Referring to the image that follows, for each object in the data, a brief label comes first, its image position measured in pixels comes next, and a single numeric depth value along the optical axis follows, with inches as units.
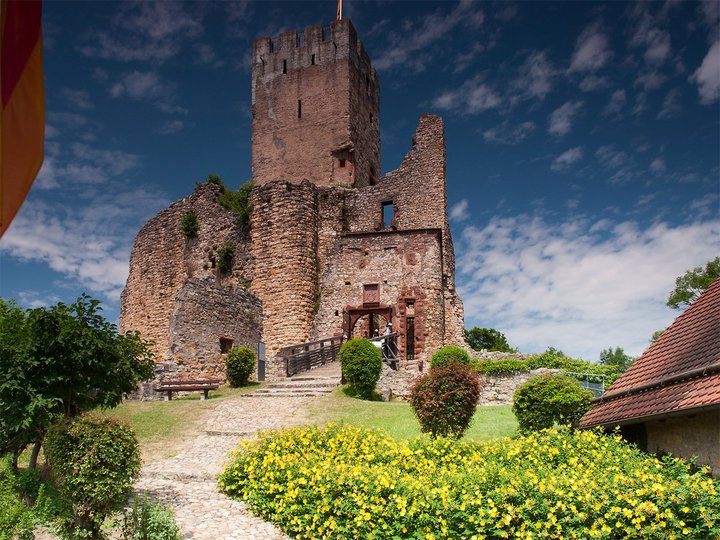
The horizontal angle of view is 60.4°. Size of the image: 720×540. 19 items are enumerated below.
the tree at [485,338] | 1774.1
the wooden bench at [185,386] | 741.3
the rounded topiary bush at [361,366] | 725.9
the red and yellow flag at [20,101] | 161.5
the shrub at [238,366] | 848.9
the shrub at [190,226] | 1203.2
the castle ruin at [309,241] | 1004.6
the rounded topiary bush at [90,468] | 302.7
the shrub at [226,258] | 1129.4
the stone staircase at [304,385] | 737.6
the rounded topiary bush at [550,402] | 489.4
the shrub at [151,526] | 291.9
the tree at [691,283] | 1425.9
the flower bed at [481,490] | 280.7
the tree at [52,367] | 349.4
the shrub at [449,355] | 815.7
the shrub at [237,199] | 1136.2
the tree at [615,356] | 2255.2
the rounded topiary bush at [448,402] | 499.5
